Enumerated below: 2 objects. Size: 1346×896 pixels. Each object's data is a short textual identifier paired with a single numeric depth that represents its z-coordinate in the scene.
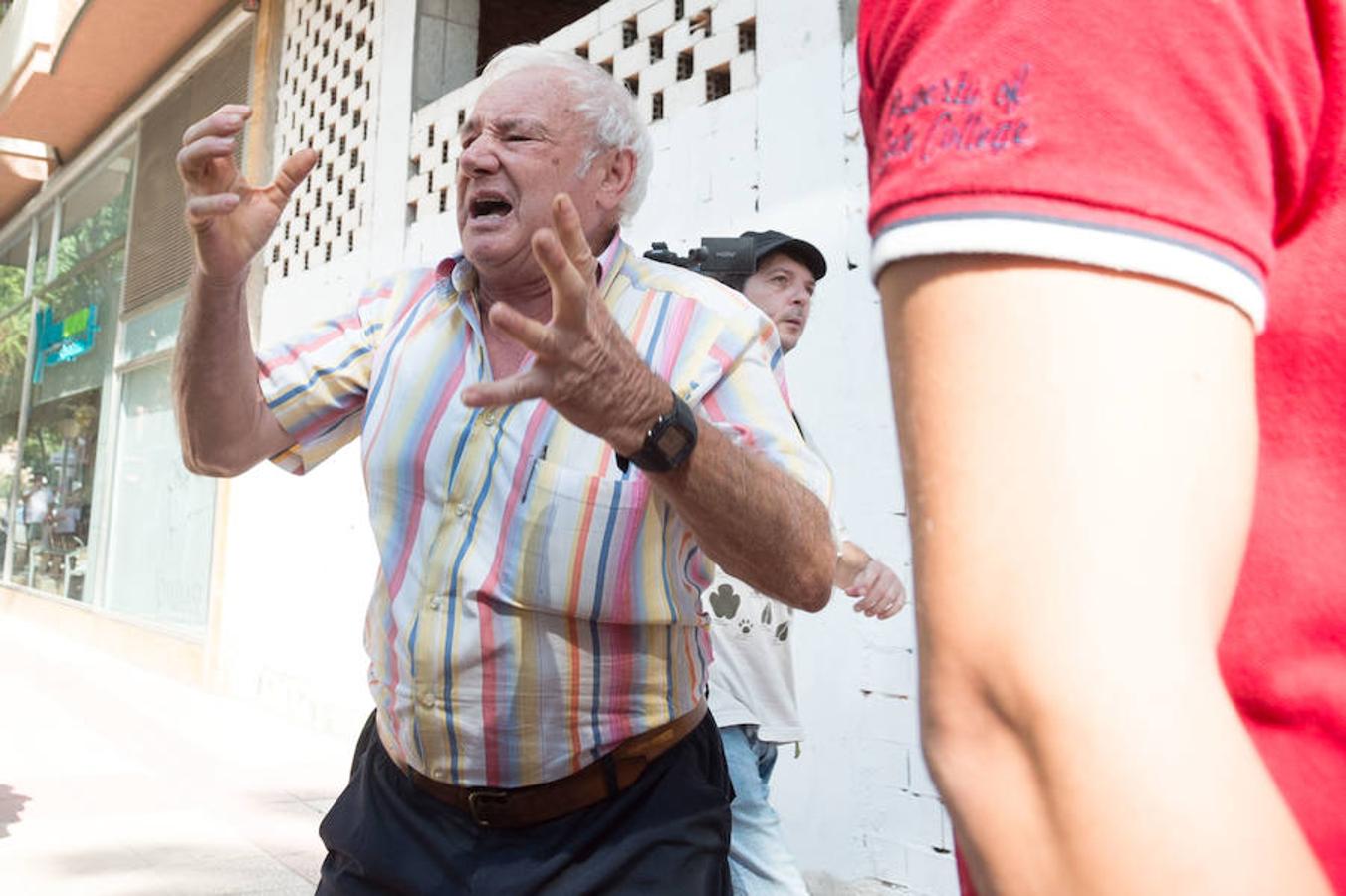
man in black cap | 2.77
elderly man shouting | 1.70
